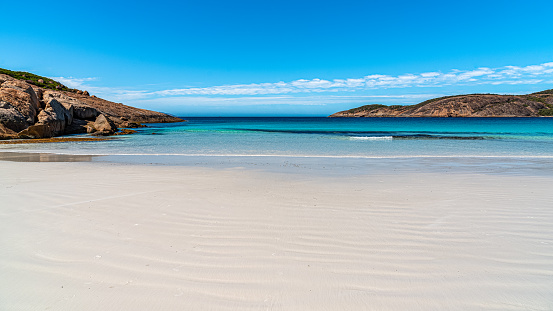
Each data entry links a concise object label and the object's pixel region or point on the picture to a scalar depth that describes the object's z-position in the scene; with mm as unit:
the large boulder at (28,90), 26845
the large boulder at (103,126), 30883
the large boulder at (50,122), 23891
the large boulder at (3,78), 32750
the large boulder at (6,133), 22969
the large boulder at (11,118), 23547
